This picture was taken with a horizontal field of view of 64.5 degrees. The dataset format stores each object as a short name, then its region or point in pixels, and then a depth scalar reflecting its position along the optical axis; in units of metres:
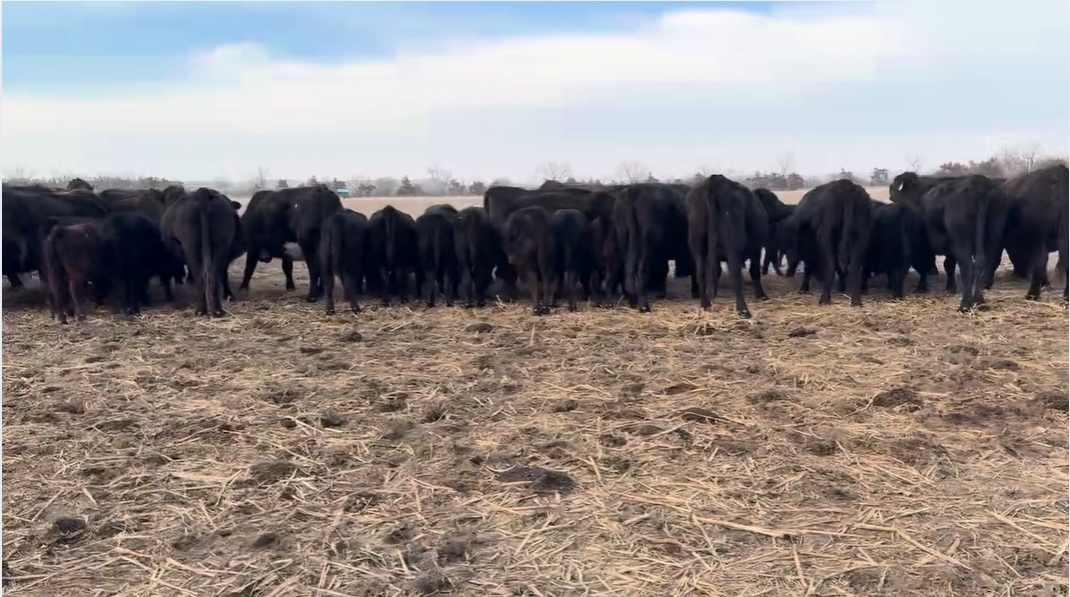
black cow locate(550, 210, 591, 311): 10.32
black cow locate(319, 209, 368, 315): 10.31
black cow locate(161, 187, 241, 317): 10.01
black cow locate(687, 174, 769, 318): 9.95
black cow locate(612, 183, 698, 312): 10.37
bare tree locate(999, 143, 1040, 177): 35.16
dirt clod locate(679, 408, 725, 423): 5.54
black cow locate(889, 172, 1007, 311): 9.91
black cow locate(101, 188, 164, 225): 12.73
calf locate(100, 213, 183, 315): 10.09
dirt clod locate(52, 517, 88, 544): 3.95
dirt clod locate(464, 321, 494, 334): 8.75
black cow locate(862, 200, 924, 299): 11.08
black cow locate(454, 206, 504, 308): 10.68
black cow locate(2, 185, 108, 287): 11.18
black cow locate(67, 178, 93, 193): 15.55
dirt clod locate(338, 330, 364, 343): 8.34
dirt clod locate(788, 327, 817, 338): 8.25
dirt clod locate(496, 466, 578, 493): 4.46
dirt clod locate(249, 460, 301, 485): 4.65
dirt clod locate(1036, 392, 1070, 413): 5.67
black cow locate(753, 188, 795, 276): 12.33
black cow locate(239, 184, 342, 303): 11.63
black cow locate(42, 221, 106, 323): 9.72
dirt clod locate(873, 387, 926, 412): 5.76
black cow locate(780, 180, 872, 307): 10.28
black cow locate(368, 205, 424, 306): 10.83
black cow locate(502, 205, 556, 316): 10.04
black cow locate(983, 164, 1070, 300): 10.68
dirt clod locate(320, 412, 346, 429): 5.55
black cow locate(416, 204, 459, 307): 10.78
